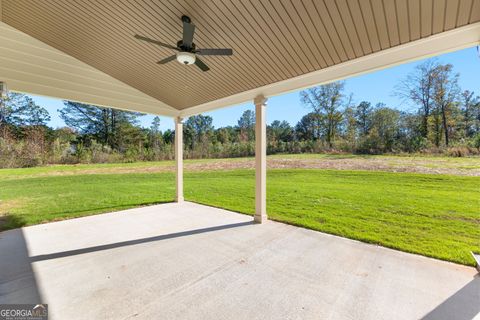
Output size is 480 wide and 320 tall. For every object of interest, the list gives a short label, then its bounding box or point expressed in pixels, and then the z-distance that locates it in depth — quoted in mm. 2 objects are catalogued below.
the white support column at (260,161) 4160
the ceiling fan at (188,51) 2211
